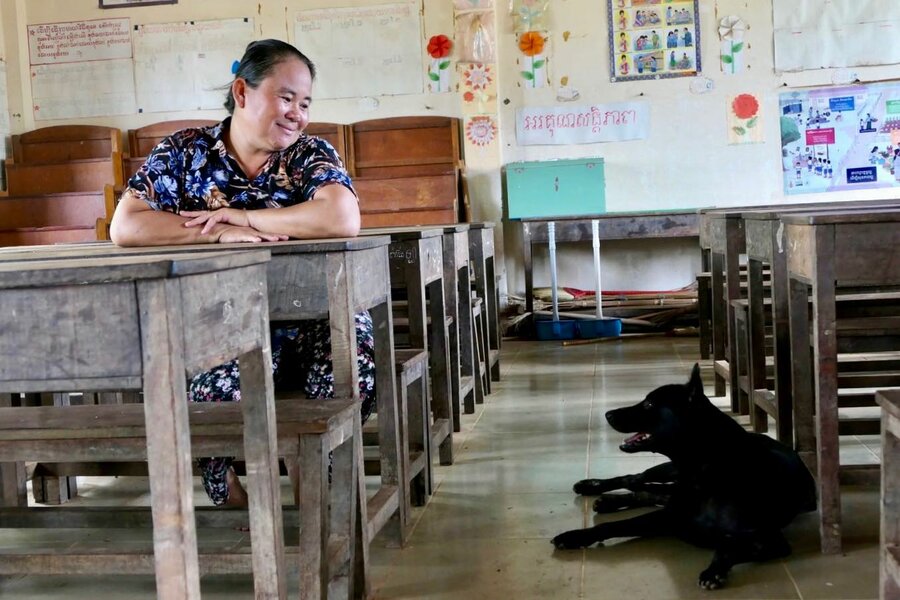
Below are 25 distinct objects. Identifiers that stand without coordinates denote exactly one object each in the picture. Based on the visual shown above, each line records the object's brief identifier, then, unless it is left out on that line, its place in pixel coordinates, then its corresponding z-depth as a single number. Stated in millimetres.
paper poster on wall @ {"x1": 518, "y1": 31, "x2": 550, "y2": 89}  7047
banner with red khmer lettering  6980
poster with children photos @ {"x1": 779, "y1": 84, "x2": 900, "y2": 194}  6672
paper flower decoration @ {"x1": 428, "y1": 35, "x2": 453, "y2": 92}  7086
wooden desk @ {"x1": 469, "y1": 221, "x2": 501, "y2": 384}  4676
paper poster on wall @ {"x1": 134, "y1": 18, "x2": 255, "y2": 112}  7344
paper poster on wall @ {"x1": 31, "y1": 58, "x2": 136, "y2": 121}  7473
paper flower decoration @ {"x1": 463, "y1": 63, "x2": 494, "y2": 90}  6996
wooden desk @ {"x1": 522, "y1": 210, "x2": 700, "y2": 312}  6336
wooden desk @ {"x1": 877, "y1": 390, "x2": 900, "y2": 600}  1445
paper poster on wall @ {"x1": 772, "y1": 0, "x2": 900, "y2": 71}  6672
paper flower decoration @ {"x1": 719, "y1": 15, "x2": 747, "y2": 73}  6840
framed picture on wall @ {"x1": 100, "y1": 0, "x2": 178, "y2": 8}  7414
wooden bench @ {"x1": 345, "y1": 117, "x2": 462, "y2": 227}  6871
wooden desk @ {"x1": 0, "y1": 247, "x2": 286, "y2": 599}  1161
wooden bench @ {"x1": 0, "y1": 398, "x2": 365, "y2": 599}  1774
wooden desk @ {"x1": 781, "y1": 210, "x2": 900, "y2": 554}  2020
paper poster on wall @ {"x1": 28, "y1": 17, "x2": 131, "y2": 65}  7457
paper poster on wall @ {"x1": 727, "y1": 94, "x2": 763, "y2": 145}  6840
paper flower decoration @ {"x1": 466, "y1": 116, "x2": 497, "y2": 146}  7027
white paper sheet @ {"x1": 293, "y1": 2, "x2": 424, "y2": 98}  7152
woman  2340
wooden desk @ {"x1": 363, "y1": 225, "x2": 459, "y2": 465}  2787
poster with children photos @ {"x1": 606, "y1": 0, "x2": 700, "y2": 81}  6891
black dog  2148
